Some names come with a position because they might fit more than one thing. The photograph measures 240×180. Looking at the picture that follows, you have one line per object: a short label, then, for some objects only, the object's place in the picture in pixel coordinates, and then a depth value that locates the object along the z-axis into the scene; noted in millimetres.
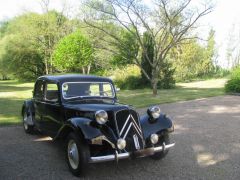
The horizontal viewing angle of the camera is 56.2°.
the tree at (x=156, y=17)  11952
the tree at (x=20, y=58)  28856
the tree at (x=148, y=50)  16746
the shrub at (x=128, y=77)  17309
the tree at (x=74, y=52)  21113
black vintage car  3582
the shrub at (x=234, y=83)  12605
